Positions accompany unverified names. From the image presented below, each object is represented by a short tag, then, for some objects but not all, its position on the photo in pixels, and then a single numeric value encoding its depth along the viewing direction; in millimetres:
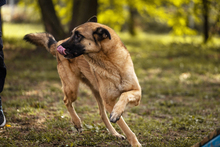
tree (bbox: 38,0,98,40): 19328
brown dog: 6695
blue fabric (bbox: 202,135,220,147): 4293
